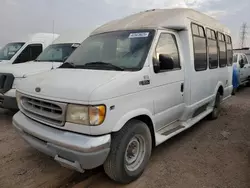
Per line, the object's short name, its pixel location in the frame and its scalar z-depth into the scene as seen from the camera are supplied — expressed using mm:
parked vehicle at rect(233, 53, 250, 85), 10547
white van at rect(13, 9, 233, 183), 2635
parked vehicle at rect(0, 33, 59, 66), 8523
